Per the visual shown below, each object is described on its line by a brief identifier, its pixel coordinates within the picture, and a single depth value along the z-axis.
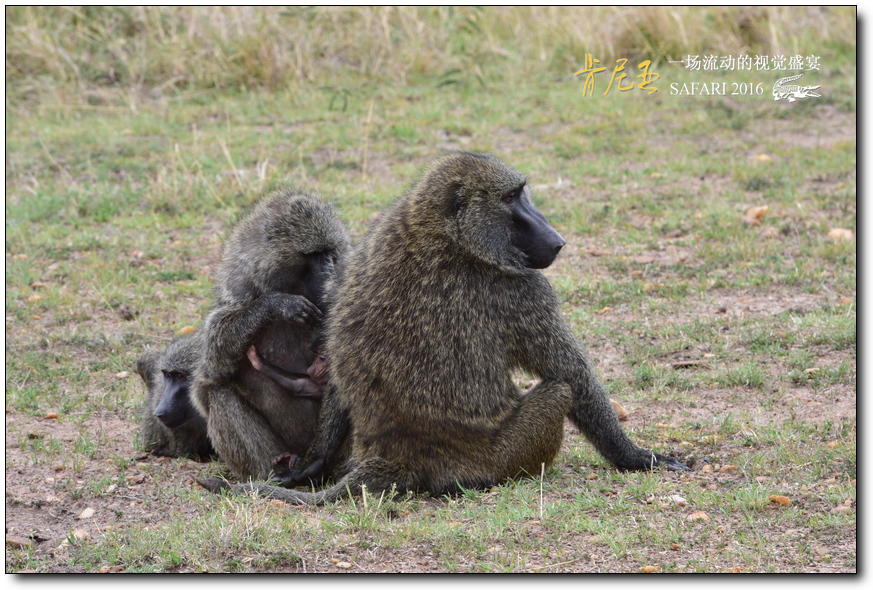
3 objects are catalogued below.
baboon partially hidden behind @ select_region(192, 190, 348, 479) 8.09
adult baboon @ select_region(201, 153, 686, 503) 7.64
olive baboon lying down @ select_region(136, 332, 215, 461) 8.84
